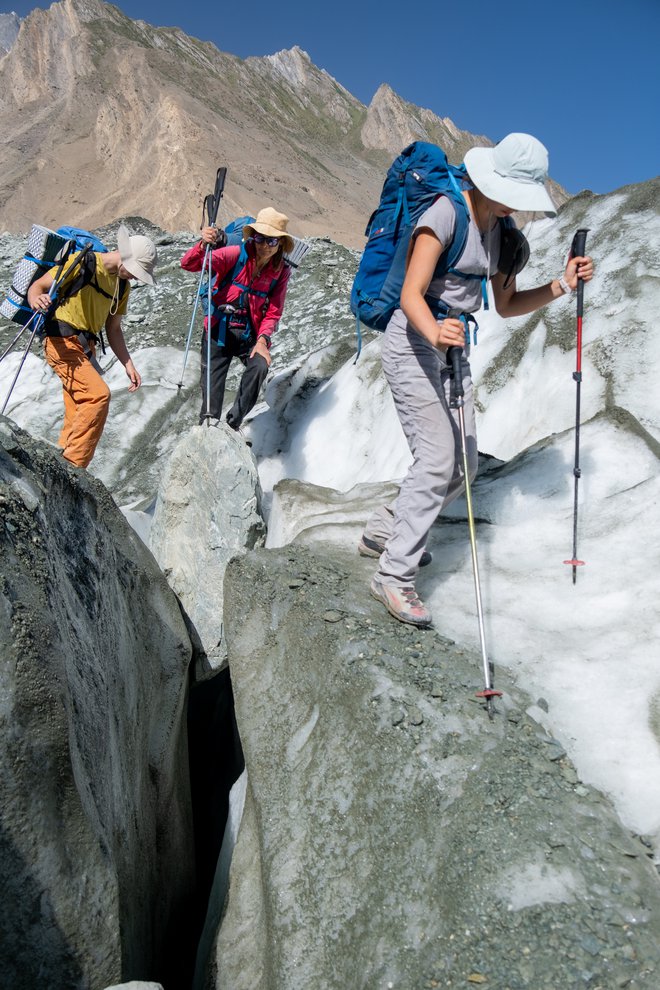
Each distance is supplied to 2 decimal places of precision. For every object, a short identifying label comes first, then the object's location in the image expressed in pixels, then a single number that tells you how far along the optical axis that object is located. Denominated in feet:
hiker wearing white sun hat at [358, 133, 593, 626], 14.71
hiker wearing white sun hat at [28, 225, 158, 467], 25.32
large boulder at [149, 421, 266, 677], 26.40
